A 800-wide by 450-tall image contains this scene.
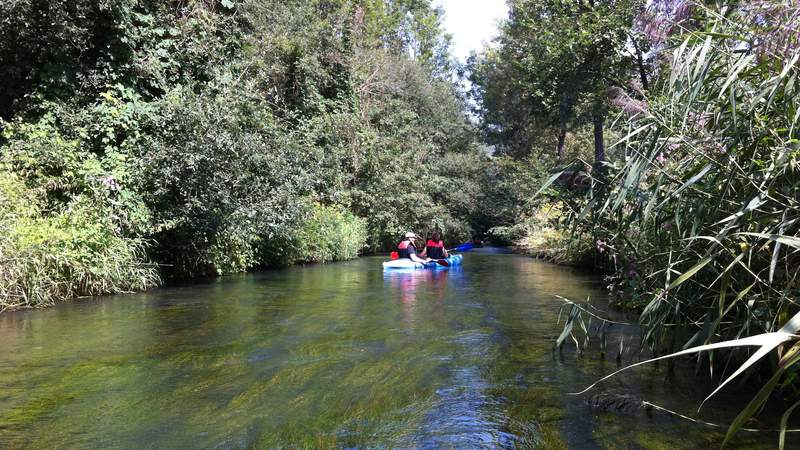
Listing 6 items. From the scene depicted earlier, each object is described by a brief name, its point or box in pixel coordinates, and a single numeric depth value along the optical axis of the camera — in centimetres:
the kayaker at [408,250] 1673
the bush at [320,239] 1733
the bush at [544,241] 1667
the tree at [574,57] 1698
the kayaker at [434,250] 1734
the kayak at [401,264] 1605
